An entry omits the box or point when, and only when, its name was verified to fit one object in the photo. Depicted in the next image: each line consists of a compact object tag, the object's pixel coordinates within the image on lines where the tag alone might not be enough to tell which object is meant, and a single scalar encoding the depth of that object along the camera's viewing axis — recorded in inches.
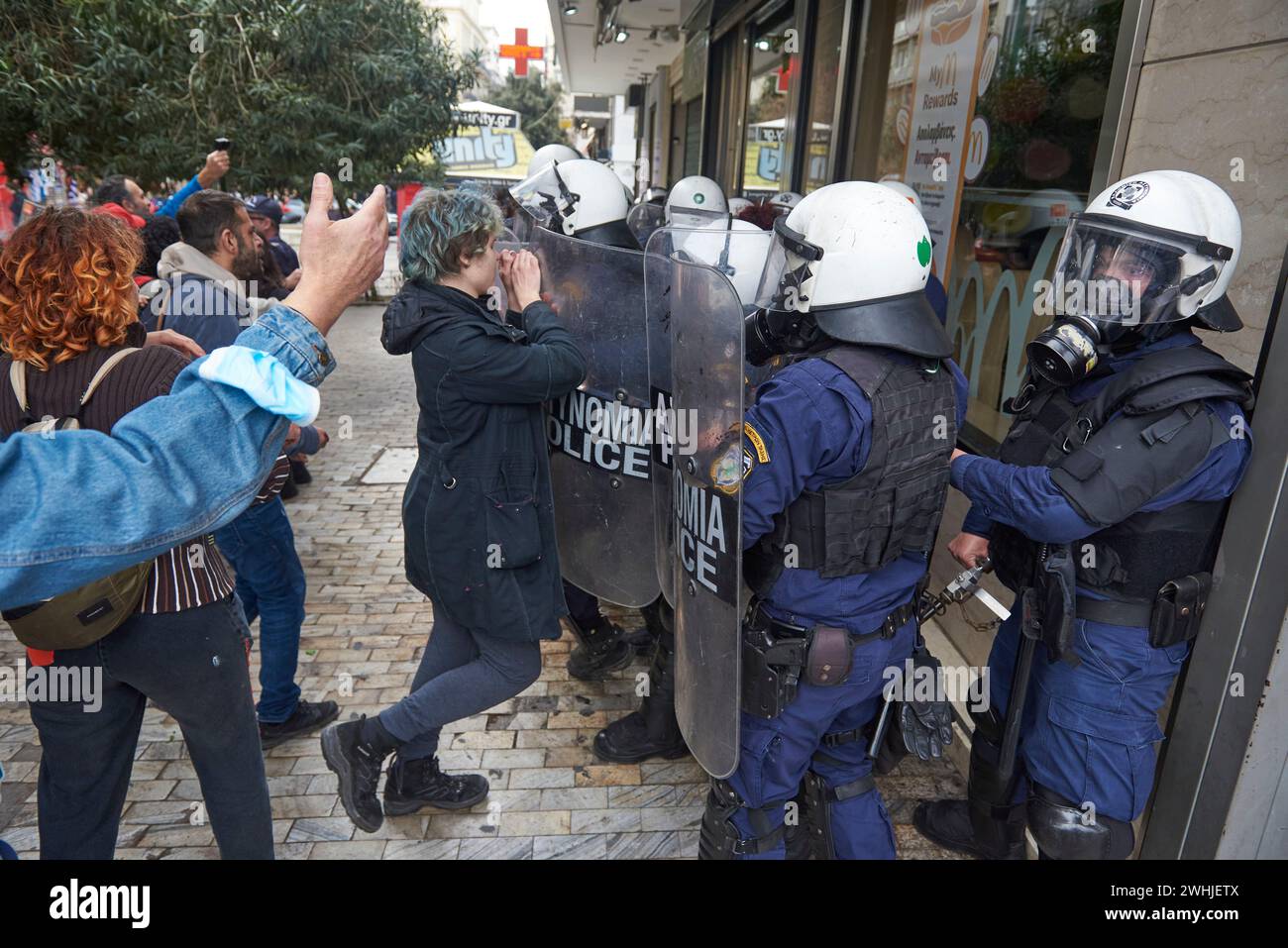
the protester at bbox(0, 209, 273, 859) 66.7
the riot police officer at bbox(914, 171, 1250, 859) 73.9
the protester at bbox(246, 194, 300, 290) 264.9
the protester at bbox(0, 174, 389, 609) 34.6
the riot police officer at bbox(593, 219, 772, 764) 120.3
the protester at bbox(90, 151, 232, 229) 174.6
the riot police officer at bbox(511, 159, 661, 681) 130.1
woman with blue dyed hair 90.9
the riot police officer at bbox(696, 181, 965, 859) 74.3
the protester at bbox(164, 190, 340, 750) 117.2
